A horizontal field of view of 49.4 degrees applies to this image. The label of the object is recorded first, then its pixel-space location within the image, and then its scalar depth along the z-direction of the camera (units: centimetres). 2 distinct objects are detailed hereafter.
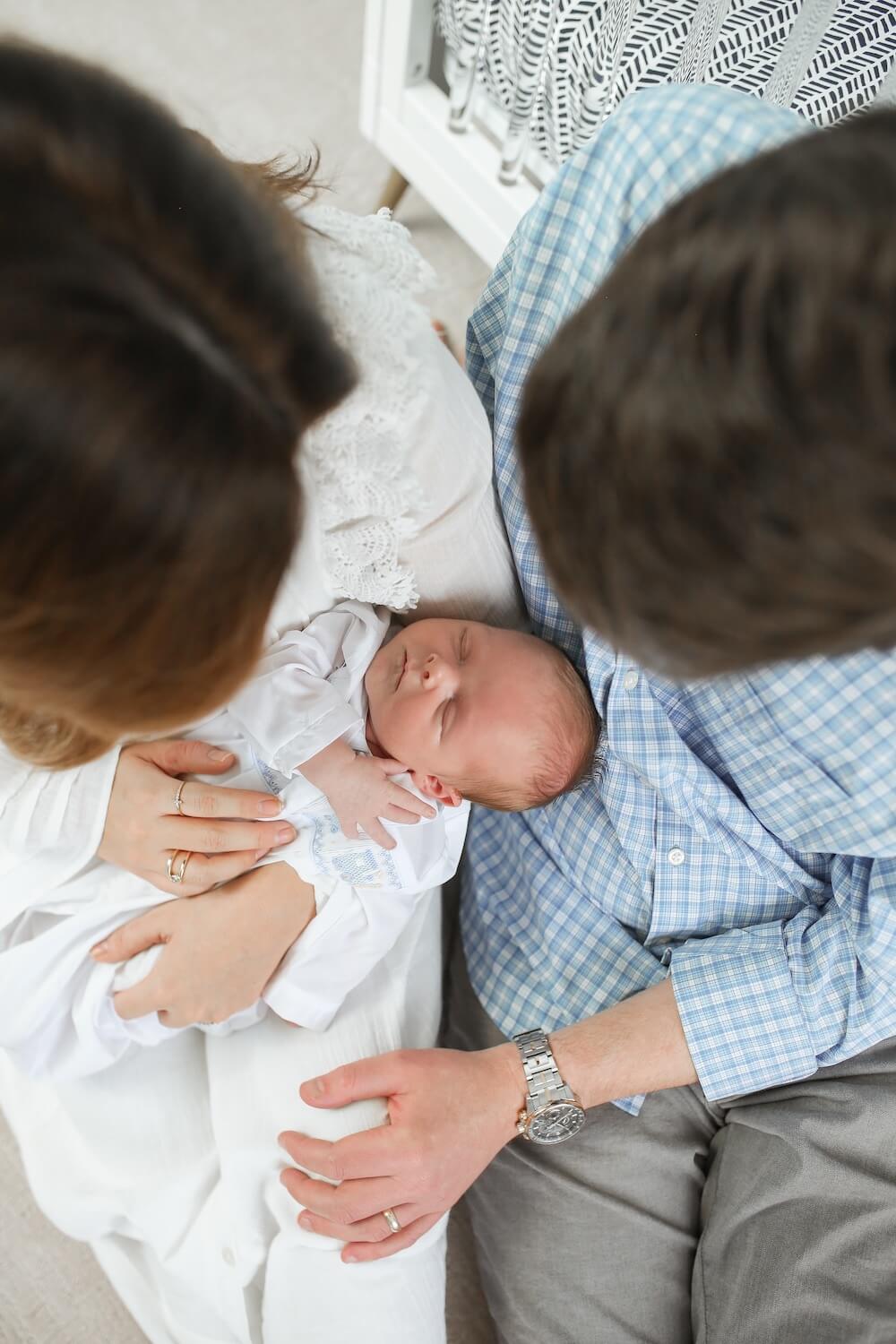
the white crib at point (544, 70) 123
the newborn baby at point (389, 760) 98
